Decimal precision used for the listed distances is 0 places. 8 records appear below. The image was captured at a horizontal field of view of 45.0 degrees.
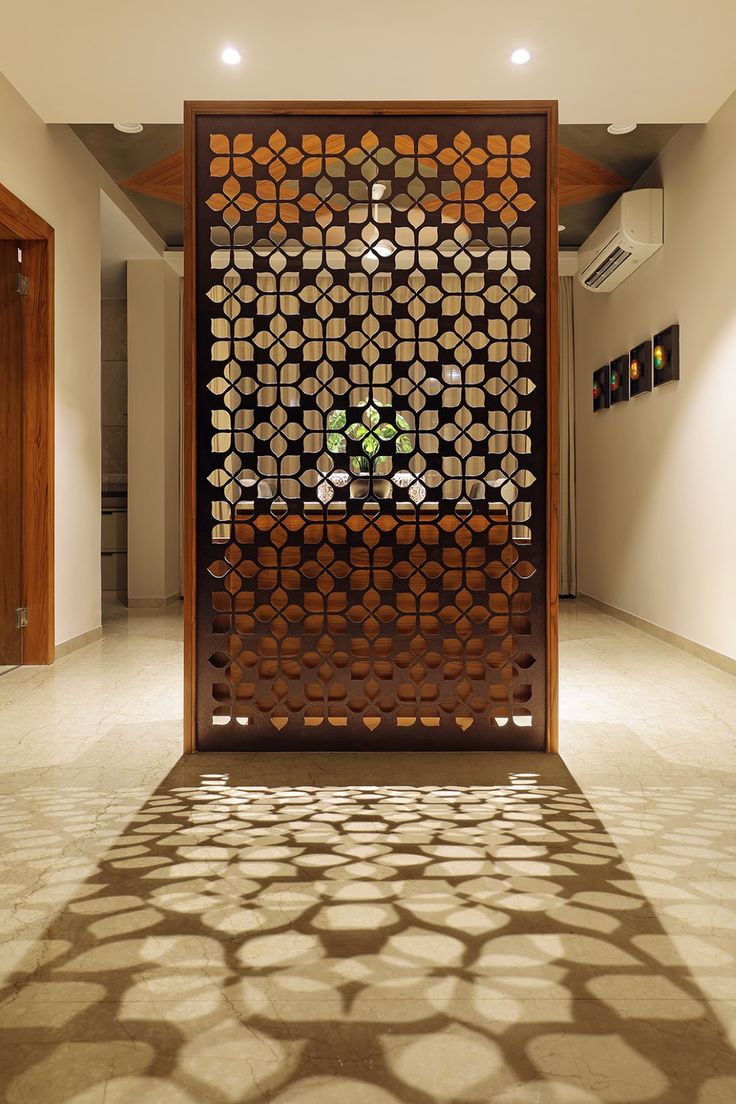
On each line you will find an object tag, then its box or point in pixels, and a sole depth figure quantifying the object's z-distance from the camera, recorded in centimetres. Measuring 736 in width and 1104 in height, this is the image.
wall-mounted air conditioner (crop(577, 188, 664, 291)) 559
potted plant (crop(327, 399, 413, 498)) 312
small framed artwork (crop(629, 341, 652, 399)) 595
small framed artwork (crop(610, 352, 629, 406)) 655
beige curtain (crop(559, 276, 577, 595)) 830
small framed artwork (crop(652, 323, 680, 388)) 530
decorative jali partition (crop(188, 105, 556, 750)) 312
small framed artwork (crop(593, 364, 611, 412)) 712
